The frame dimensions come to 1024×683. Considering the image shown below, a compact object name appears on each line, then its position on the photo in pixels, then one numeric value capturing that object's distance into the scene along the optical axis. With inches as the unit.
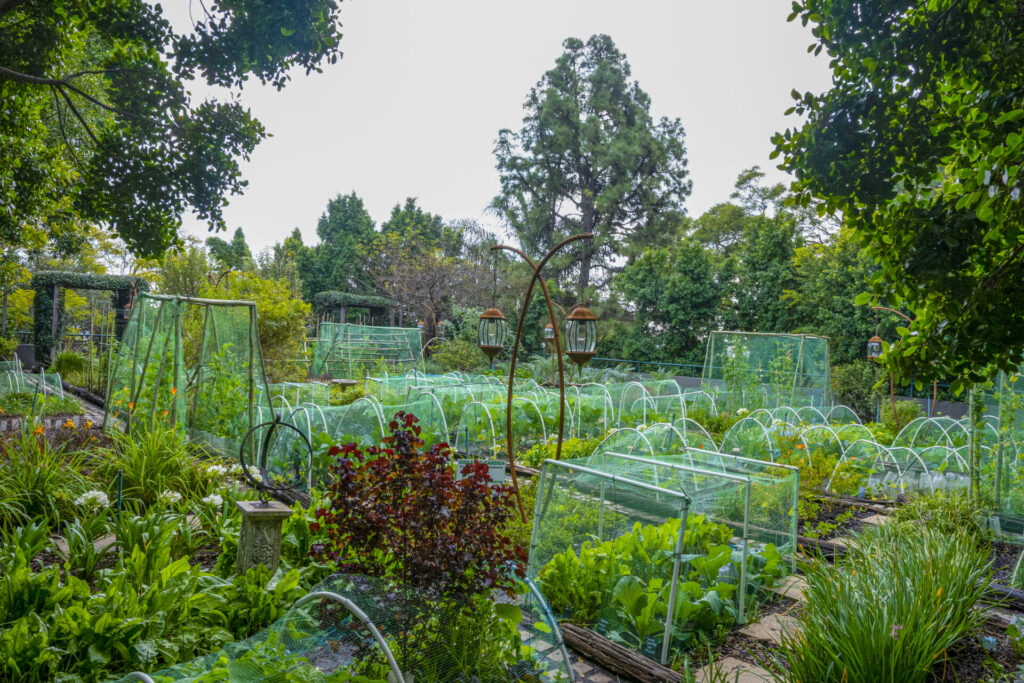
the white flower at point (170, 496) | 194.1
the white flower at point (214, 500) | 185.5
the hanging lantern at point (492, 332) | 259.6
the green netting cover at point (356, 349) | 661.9
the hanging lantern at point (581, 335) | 223.3
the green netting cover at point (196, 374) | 278.1
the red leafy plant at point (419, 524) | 108.7
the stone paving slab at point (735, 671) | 138.8
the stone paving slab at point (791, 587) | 182.4
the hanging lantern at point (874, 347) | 454.9
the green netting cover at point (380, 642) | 89.1
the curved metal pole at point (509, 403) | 212.2
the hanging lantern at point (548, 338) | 795.6
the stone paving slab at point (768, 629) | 158.6
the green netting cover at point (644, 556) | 153.9
